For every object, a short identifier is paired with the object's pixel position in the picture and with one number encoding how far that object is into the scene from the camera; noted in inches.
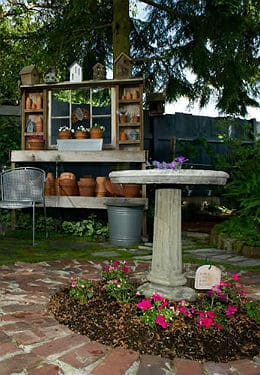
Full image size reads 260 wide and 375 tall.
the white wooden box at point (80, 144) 192.1
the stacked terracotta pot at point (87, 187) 188.7
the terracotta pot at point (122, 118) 195.6
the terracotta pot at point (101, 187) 187.3
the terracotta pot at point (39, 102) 205.0
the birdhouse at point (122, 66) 191.2
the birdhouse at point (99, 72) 194.9
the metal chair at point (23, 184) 169.8
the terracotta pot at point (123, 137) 193.9
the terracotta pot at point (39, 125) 203.9
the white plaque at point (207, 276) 80.4
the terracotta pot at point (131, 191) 178.9
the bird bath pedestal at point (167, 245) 82.9
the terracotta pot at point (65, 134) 196.5
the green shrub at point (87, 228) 185.6
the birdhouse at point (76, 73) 195.0
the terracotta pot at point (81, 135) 195.5
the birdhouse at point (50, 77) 200.7
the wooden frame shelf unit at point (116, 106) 192.7
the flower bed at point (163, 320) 65.8
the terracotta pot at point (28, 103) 206.2
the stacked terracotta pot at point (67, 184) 190.9
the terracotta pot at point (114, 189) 183.6
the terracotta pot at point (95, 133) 192.9
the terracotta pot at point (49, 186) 193.6
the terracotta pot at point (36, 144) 196.4
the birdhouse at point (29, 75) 202.1
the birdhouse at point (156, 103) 223.1
